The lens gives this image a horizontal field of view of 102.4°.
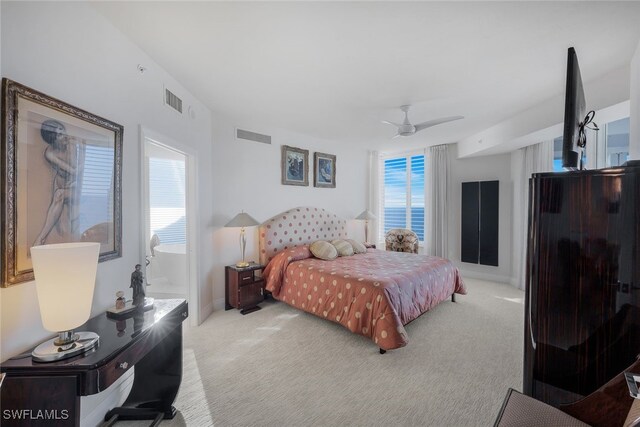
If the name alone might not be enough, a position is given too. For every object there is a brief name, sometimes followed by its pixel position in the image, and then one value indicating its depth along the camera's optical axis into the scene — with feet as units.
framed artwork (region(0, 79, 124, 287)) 4.00
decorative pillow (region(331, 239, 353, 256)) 14.11
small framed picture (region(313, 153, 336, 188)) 16.43
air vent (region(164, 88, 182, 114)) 8.33
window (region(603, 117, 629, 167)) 9.77
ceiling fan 10.40
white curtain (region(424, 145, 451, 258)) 17.74
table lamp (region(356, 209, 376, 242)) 18.37
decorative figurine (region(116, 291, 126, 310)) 5.67
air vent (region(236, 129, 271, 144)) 12.82
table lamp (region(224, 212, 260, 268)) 11.78
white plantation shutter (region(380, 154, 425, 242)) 19.43
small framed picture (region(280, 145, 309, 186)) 14.69
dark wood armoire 3.53
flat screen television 4.40
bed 8.64
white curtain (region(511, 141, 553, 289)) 13.61
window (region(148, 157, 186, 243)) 15.11
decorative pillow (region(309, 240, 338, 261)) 13.03
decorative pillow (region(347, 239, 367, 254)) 14.97
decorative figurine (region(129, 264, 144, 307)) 5.82
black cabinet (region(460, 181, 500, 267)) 16.10
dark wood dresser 3.72
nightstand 11.55
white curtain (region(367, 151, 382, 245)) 20.30
